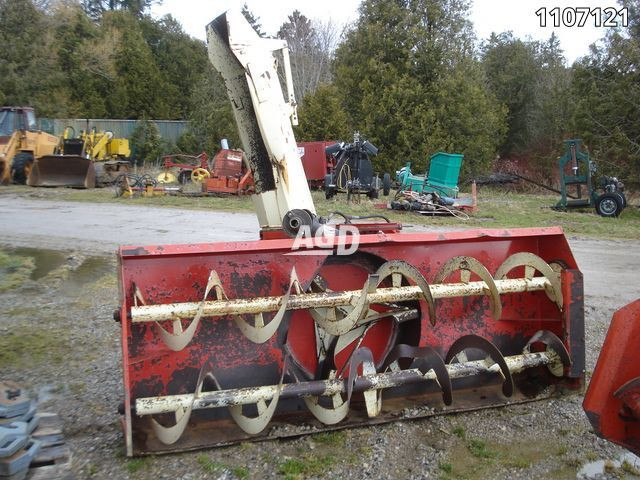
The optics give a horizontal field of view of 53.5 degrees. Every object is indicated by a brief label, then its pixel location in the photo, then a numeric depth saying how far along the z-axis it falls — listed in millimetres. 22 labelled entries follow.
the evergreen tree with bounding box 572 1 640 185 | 18266
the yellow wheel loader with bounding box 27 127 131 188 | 20594
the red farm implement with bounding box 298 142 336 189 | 19047
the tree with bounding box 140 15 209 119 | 35500
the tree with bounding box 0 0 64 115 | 28500
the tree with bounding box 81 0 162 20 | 42553
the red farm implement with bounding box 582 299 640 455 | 2270
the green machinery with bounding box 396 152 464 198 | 14797
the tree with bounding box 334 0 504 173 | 22203
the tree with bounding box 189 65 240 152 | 27859
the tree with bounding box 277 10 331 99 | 32094
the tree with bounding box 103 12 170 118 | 32969
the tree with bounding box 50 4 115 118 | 31594
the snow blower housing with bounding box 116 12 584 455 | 3059
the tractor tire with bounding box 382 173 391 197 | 15888
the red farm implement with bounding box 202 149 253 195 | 17516
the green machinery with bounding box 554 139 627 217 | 13773
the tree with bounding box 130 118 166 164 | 29953
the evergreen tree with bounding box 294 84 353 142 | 22859
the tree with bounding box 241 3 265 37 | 42344
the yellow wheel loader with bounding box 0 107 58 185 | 20953
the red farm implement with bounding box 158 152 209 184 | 20125
